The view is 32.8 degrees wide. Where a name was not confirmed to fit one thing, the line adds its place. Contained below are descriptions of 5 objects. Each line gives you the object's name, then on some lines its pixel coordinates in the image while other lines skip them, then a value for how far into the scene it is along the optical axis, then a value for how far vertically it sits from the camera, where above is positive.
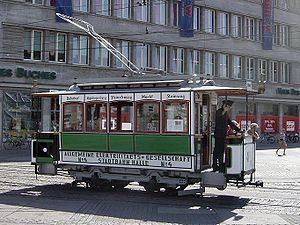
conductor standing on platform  12.87 -0.31
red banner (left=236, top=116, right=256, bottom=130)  49.38 +0.46
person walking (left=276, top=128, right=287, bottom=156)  35.02 -1.26
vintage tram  12.93 -0.44
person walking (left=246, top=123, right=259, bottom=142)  13.98 -0.23
